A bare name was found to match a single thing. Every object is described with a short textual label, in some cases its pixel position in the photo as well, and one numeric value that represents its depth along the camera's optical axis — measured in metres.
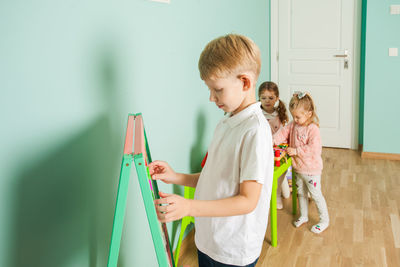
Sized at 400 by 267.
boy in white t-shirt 1.17
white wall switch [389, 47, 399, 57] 4.10
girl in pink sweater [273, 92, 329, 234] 2.78
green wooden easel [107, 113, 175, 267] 1.03
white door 4.50
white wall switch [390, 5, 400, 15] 4.00
